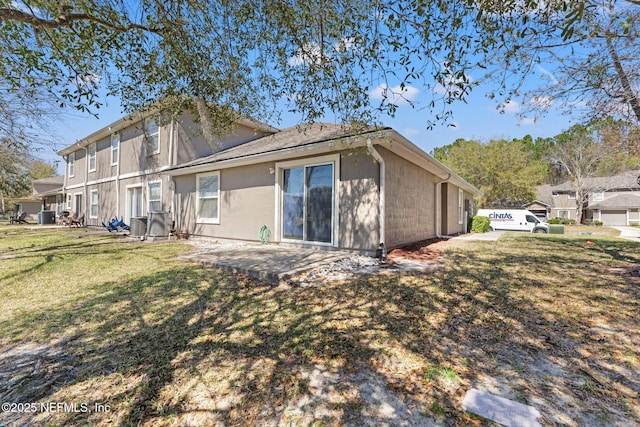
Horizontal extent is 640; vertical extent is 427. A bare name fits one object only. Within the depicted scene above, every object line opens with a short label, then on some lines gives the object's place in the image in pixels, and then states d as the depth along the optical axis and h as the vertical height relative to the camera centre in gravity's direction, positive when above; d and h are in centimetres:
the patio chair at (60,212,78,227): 1650 -18
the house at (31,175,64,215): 2142 +185
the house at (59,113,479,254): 673 +105
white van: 1833 -22
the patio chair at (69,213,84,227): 1631 -34
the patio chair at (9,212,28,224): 2186 -24
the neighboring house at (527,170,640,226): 3170 +202
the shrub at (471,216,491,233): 1723 -39
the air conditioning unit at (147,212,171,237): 1009 -28
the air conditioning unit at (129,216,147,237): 1035 -36
